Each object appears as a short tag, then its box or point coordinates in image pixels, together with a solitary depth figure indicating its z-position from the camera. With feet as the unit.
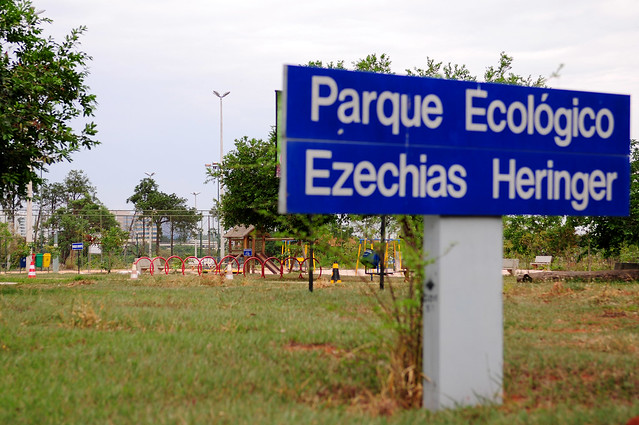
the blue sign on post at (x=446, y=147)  16.48
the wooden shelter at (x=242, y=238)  91.71
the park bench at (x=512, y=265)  89.59
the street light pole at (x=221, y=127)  147.23
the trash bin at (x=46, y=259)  112.27
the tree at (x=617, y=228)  74.08
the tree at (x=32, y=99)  49.85
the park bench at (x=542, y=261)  100.22
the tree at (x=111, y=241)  105.29
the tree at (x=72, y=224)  148.05
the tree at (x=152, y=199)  185.88
